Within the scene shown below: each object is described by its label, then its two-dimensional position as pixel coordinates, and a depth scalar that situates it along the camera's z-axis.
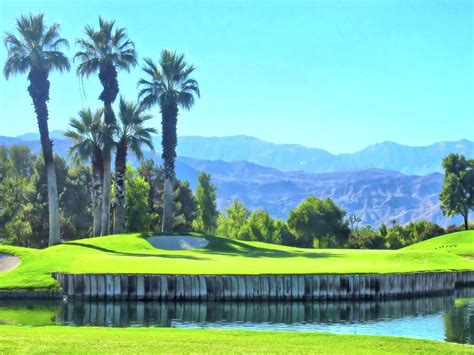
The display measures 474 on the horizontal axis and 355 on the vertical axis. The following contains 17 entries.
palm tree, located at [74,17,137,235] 70.78
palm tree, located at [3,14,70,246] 64.31
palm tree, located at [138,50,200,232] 73.75
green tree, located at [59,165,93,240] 97.25
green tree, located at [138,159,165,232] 108.21
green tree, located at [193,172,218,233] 126.38
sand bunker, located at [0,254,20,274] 48.47
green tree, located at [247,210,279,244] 133.73
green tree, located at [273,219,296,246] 132.62
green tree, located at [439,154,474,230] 111.11
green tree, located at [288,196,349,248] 129.75
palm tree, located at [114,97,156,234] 70.62
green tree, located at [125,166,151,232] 88.56
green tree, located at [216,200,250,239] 140.75
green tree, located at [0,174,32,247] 82.81
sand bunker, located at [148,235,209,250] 62.41
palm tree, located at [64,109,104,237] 69.50
